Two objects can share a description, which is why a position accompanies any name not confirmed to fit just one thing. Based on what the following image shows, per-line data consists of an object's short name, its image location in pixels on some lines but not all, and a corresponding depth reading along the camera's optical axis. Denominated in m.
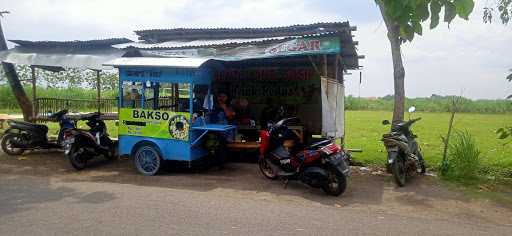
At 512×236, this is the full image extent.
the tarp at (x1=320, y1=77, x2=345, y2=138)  7.67
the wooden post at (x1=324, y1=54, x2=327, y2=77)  7.65
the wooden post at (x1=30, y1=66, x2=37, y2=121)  10.79
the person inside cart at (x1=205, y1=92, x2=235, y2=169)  7.86
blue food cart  7.44
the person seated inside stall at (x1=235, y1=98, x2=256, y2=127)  10.91
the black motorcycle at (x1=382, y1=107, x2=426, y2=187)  6.90
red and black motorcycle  6.20
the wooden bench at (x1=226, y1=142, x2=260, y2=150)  8.23
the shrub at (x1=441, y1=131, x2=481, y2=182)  7.42
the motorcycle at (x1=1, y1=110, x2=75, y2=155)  9.12
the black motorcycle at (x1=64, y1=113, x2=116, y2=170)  7.84
